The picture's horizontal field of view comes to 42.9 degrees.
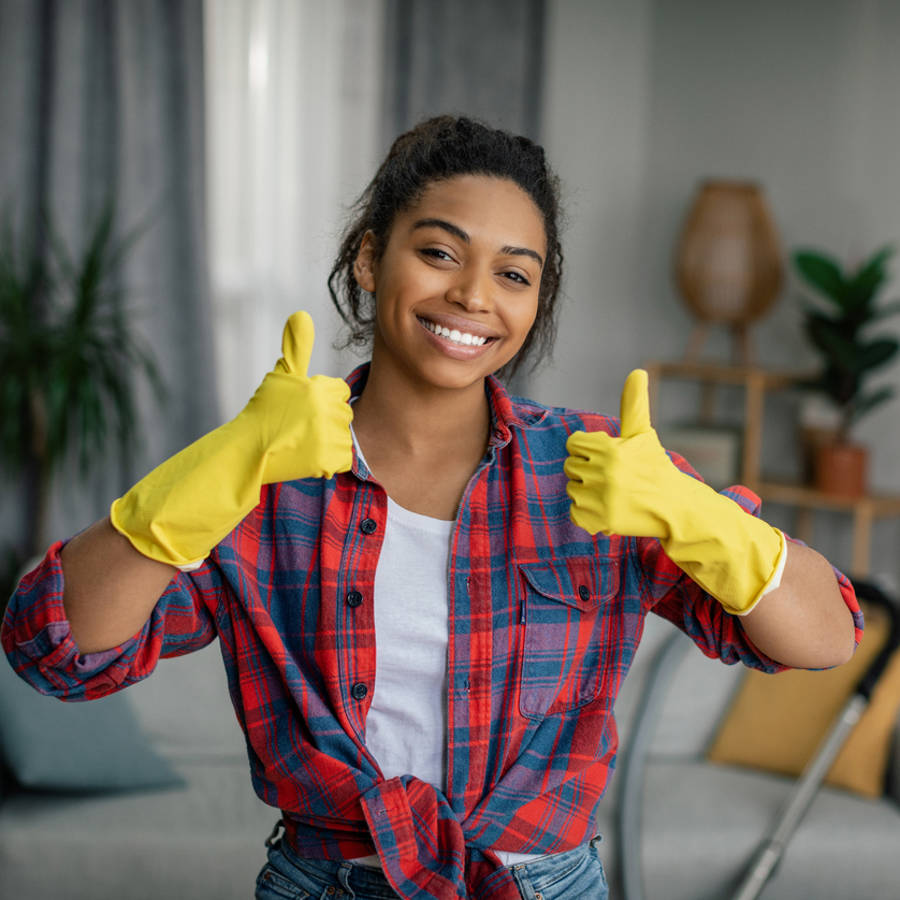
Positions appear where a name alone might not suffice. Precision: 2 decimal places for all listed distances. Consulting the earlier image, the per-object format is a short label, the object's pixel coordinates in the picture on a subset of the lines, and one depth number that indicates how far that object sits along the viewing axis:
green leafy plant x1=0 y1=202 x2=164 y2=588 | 2.96
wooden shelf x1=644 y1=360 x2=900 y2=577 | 3.40
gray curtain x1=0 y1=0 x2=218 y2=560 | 3.14
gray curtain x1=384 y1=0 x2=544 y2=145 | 3.82
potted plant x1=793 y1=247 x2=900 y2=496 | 3.30
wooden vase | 3.67
